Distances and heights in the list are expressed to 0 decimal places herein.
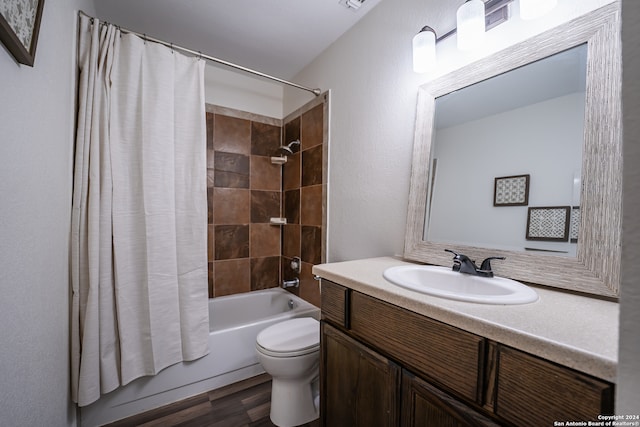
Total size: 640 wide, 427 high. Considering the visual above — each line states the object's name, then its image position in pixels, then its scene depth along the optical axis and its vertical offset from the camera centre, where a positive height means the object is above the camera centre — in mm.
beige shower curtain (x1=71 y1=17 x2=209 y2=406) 1294 -75
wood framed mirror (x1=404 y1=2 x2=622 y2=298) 748 +127
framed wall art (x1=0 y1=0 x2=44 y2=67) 536 +396
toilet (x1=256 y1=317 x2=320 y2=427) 1342 -909
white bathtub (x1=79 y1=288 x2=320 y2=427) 1426 -1093
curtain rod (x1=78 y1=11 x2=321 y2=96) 1469 +933
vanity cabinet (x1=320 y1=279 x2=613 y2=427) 510 -441
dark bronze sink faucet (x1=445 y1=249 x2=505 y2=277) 970 -225
